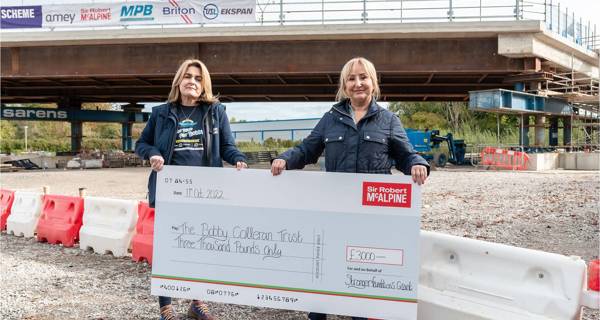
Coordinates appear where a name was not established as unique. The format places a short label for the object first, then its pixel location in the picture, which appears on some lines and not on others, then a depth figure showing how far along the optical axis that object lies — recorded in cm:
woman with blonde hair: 333
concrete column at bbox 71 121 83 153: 3152
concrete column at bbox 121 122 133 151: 3312
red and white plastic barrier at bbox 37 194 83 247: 676
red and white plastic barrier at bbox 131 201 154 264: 573
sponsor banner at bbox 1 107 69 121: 2786
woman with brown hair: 375
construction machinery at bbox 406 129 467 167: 2323
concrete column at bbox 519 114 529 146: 2227
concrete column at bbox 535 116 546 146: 2334
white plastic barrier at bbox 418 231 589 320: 310
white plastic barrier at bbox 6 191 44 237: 739
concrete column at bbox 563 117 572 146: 2611
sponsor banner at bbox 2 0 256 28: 2047
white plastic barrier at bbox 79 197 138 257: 617
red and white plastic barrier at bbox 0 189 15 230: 801
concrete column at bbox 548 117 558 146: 2659
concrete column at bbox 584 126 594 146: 2593
